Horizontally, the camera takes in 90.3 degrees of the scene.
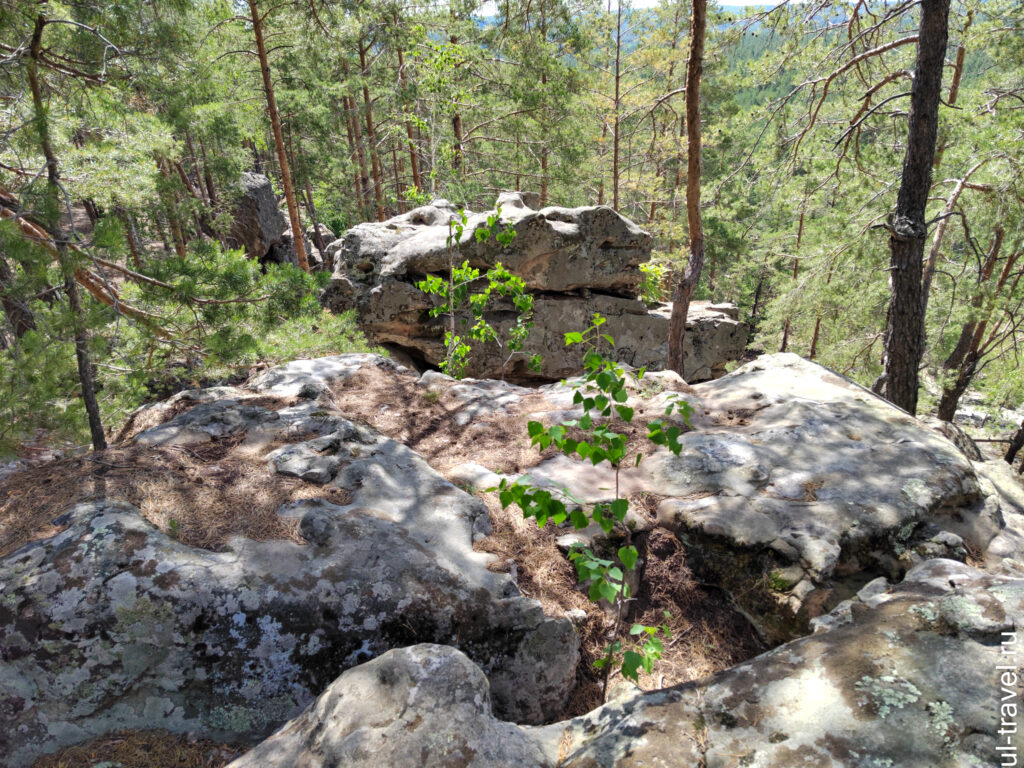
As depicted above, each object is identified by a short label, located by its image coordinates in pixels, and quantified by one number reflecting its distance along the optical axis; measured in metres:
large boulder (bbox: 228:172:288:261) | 18.33
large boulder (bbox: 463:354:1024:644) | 3.38
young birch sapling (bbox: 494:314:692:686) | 2.07
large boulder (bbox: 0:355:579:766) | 2.40
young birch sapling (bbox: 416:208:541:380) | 5.97
